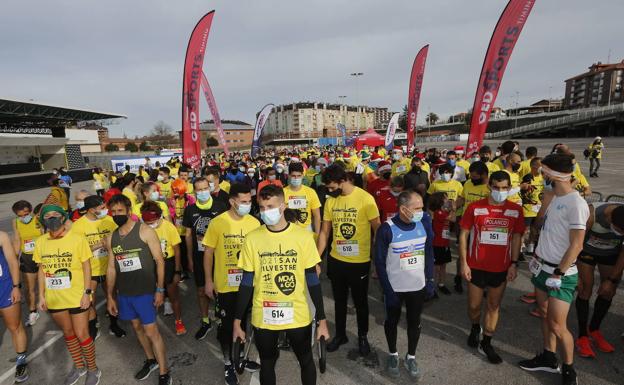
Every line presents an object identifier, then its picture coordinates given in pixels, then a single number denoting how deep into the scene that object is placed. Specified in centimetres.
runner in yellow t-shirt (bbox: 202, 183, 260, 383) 323
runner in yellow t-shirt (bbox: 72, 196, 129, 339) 404
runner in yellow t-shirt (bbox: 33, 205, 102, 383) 315
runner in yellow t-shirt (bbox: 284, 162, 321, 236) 466
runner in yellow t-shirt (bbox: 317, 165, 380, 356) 350
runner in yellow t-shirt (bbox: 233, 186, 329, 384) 233
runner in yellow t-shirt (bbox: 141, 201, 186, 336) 374
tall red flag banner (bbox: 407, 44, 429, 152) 1316
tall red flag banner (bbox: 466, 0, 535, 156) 711
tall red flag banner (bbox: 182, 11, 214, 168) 888
